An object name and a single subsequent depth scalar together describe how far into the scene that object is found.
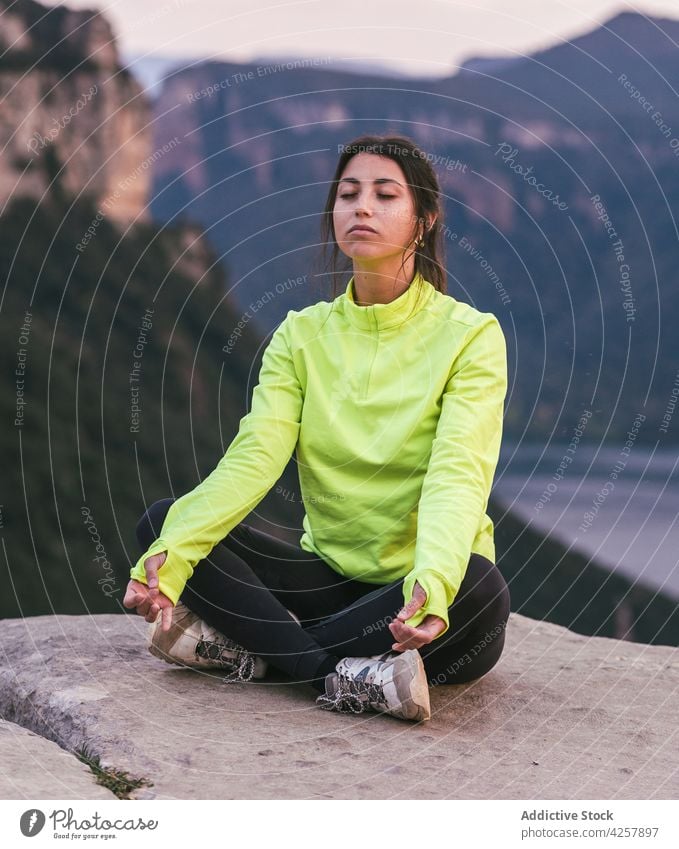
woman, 3.77
